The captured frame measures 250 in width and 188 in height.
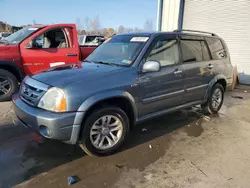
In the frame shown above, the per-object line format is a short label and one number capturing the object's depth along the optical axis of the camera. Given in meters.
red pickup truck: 5.88
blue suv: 3.04
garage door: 9.58
